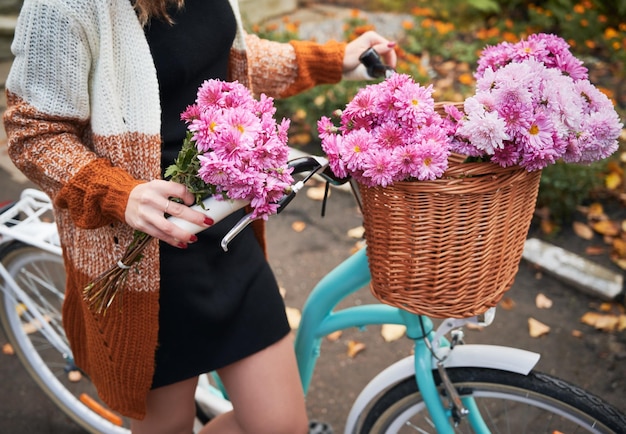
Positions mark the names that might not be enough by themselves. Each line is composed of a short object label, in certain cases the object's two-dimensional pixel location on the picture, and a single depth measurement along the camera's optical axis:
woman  1.40
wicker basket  1.26
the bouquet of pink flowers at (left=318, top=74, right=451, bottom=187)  1.23
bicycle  1.62
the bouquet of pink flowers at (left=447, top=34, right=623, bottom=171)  1.21
